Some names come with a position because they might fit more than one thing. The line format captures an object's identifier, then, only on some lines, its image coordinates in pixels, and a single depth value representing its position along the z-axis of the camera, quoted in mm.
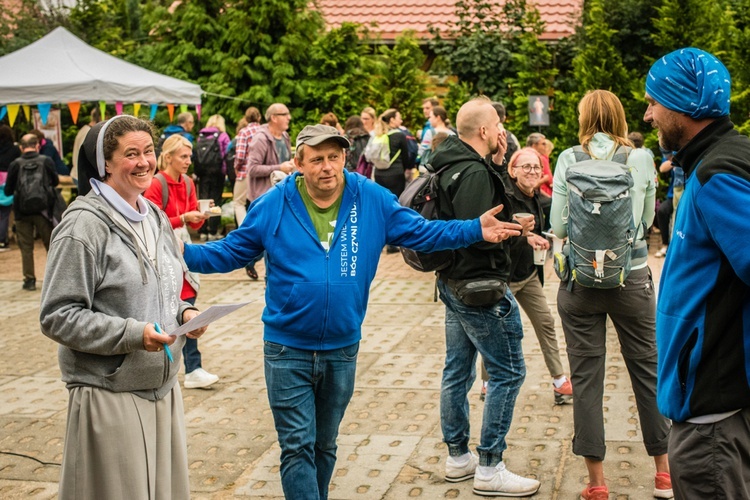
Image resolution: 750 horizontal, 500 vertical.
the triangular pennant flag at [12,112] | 14175
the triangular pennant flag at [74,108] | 14375
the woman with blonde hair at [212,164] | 15320
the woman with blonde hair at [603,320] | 5027
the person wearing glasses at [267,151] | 11547
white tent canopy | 13680
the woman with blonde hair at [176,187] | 6879
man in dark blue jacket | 2982
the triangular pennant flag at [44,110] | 14144
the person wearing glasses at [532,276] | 6406
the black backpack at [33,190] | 12188
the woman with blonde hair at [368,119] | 15055
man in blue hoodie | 4277
